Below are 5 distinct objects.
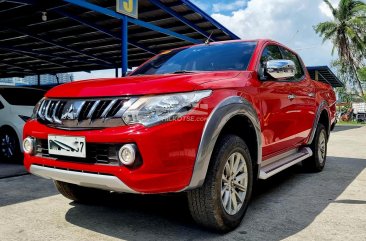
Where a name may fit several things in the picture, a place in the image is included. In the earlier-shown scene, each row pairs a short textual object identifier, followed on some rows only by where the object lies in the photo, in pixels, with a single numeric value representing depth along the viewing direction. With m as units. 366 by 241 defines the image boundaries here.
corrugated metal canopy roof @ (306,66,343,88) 21.76
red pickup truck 2.32
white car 5.99
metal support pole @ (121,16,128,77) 9.41
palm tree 33.59
